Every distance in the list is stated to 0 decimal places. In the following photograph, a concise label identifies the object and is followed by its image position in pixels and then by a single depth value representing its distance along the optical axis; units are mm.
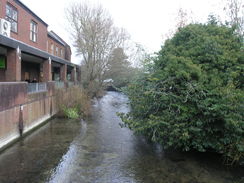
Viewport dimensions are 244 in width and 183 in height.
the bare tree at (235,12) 13230
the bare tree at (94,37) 23197
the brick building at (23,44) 9062
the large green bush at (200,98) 5164
